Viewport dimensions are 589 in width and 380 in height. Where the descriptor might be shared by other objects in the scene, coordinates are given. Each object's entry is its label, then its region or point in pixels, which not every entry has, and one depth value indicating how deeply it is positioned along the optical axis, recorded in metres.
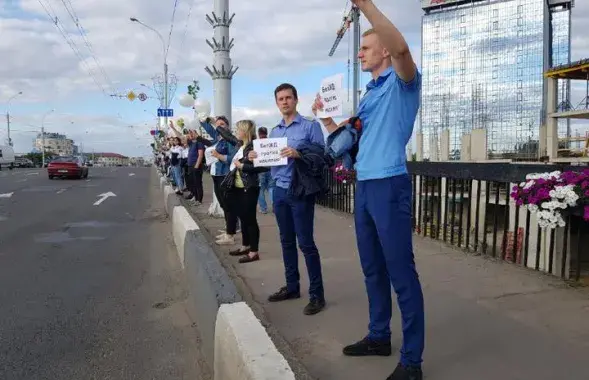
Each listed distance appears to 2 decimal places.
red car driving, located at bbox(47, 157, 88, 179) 28.44
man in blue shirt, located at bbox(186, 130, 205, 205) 11.81
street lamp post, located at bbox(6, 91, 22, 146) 81.81
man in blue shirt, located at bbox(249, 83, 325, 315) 4.20
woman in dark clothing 5.94
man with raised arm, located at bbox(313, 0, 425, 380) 2.81
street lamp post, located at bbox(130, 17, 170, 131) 36.48
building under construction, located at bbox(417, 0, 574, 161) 101.62
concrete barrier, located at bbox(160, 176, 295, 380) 2.54
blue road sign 35.84
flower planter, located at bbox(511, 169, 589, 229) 4.61
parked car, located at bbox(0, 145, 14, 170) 50.11
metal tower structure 9.55
